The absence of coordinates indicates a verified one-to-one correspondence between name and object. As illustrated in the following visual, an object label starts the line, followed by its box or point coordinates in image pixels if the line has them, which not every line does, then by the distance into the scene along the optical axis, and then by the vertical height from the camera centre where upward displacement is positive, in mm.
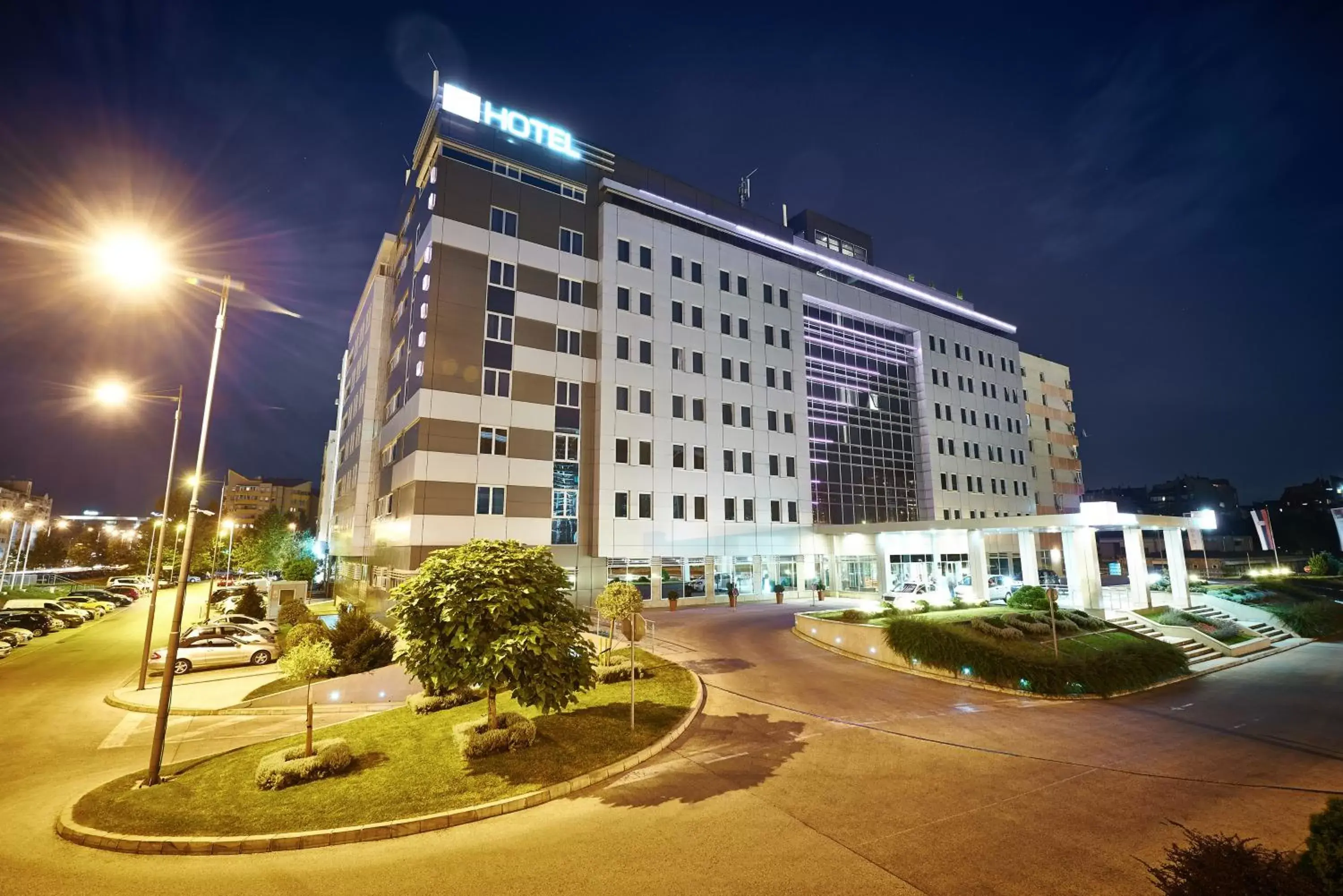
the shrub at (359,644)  21328 -3436
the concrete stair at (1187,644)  24438 -4054
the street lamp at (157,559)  15023 -237
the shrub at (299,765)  11188 -4151
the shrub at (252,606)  38125 -3489
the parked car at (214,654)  25109 -4477
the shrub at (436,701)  16547 -4237
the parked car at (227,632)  26047 -3583
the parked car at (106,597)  51250 -3965
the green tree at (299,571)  54156 -1789
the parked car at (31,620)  34344 -4045
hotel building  36531 +12093
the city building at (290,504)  191250 +15578
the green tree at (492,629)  11969 -1622
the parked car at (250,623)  30525 -3915
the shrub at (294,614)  32844 -3529
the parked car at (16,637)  30031 -4413
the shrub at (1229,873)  5230 -3034
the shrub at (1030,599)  27172 -2288
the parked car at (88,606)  45094 -4179
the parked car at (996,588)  38500 -2700
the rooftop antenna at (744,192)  56219 +33758
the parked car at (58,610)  39219 -3902
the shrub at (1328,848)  5020 -2575
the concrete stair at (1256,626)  29219 -3942
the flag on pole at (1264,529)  53094 +1719
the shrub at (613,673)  18609 -3857
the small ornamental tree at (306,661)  12977 -2408
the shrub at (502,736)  12445 -3980
